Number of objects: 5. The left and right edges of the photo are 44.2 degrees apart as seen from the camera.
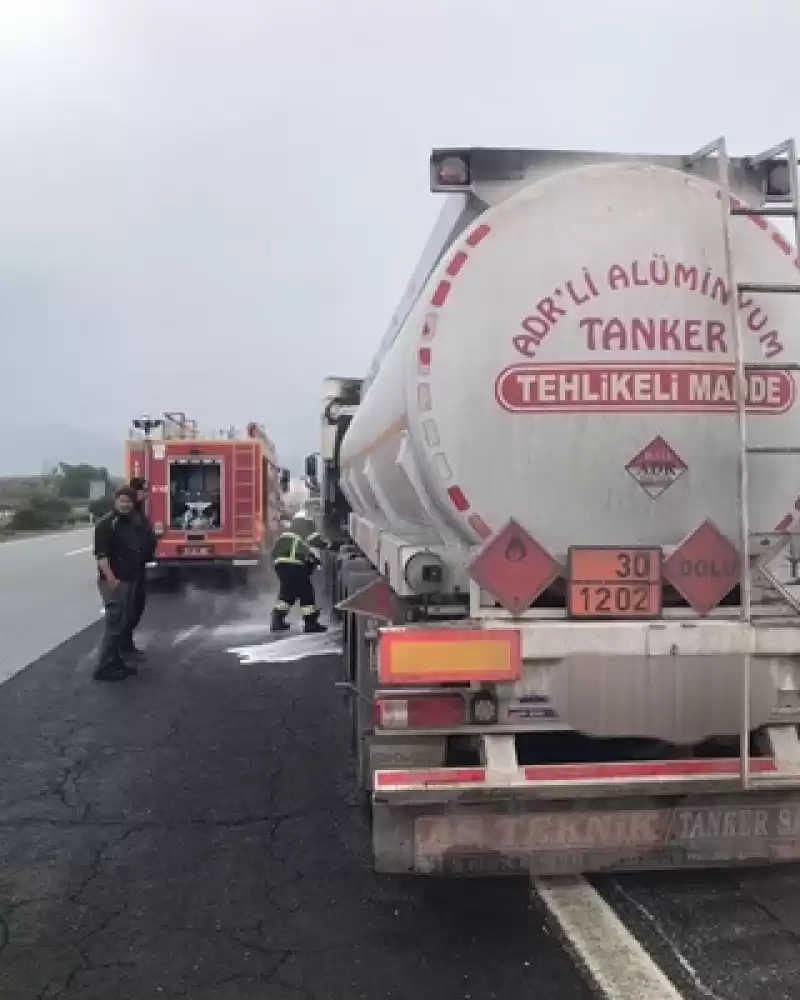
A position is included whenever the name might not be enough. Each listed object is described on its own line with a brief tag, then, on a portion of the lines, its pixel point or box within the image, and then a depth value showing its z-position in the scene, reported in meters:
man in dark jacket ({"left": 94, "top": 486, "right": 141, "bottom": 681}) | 8.75
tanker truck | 3.61
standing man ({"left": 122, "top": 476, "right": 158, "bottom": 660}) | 9.64
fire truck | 16.75
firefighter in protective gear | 11.66
